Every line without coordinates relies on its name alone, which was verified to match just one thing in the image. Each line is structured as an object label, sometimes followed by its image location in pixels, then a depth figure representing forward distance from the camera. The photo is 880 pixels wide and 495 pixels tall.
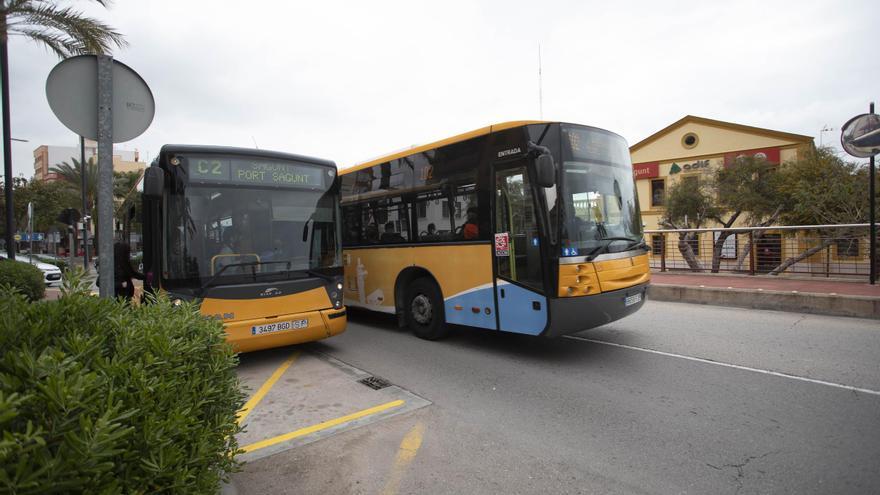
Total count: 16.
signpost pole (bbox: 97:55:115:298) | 3.31
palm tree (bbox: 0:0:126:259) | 9.26
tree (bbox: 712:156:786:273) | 20.83
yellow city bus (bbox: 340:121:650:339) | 5.67
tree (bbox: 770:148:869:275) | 16.19
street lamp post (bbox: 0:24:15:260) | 12.09
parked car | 16.80
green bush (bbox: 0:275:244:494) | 1.50
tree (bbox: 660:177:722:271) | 21.97
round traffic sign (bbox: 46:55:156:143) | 3.34
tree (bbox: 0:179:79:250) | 41.72
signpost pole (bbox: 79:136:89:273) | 23.74
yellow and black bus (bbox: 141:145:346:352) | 5.58
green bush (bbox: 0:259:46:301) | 11.48
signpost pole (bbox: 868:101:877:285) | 9.99
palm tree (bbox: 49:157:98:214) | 33.62
